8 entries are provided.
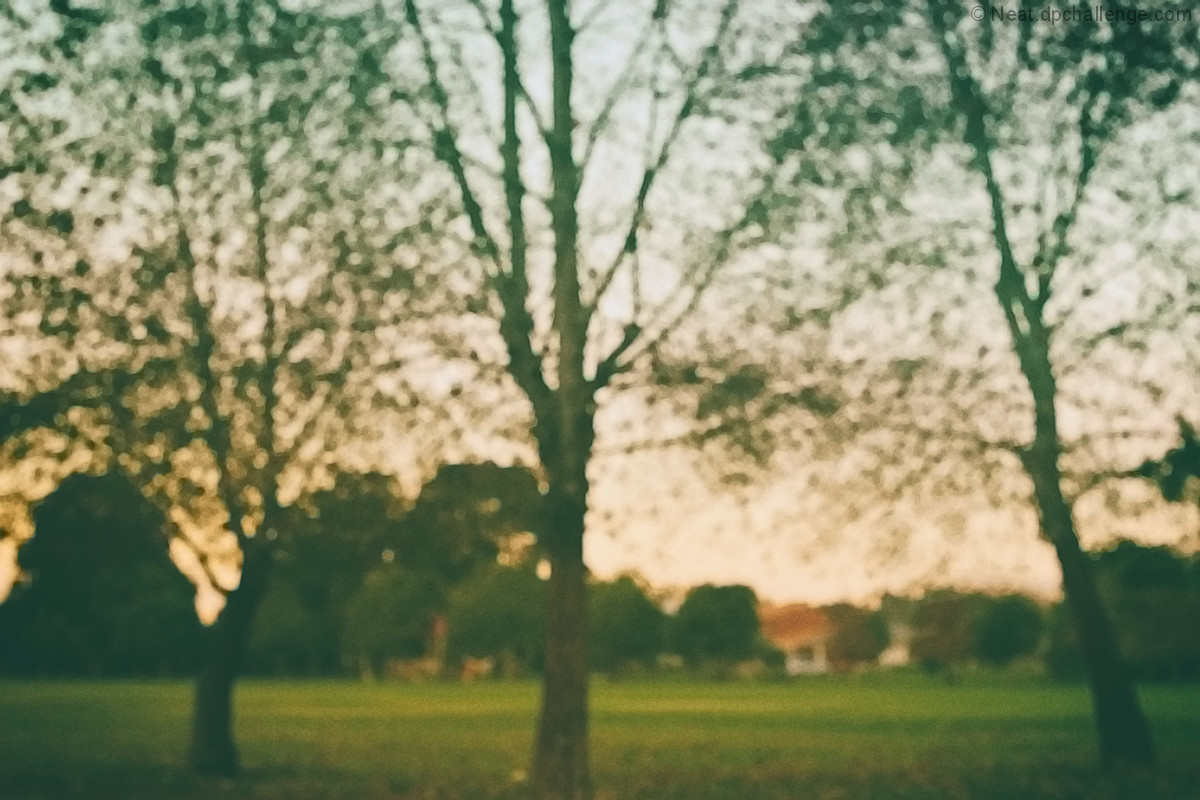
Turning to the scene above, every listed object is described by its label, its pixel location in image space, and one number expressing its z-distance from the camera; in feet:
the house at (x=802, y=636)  599.57
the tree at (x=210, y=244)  47.52
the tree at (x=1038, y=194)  48.03
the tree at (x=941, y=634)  330.95
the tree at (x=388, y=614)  313.12
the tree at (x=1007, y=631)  462.19
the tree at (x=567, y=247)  49.01
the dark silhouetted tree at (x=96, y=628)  284.00
